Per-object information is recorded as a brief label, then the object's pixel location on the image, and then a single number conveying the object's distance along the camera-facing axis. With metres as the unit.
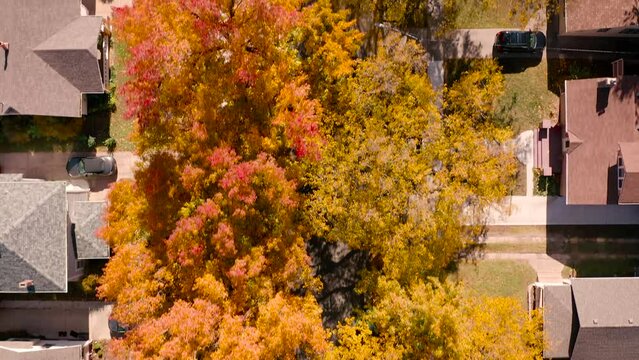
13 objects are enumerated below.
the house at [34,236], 31.47
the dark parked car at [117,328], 34.41
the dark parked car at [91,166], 35.28
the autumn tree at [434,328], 27.94
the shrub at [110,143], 35.84
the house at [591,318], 31.91
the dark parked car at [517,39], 34.41
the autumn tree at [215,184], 25.41
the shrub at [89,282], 34.78
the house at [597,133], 32.12
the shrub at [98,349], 35.56
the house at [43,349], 33.25
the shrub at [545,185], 35.16
